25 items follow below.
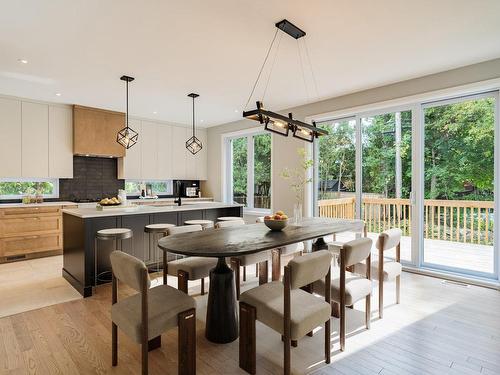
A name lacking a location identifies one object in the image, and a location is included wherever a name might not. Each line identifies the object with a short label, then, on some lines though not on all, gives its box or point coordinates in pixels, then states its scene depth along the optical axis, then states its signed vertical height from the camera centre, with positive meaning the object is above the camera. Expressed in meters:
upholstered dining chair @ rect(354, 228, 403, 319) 2.79 -0.80
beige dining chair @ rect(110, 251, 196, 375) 1.75 -0.80
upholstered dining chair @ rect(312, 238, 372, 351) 2.27 -0.81
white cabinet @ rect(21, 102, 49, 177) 5.10 +0.81
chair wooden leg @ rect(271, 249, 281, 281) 3.46 -0.93
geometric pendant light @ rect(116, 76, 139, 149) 4.08 +0.71
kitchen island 3.46 -0.60
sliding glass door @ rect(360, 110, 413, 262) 4.32 +0.18
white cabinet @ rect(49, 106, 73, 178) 5.37 +0.81
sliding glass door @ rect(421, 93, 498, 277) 3.72 +0.00
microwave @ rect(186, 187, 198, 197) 7.35 -0.15
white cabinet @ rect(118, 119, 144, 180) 6.23 +0.52
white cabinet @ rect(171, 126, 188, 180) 7.01 +0.78
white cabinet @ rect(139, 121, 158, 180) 6.50 +0.78
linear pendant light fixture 2.60 +0.63
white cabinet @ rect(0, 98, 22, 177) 4.88 +0.80
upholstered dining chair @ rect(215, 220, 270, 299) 3.17 -0.83
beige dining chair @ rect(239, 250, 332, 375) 1.83 -0.81
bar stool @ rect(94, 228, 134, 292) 3.24 -0.53
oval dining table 2.09 -0.44
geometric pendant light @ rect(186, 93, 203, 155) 4.88 +0.72
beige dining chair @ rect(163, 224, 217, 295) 2.78 -0.78
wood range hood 5.54 +1.04
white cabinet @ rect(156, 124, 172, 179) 6.76 +0.80
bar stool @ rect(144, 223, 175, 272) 3.53 -0.54
